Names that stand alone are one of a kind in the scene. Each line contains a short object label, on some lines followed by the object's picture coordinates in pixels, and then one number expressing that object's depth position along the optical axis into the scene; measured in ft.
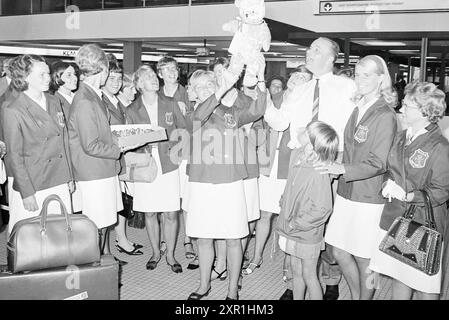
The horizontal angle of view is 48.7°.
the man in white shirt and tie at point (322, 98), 9.50
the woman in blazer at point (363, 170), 8.48
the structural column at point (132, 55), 46.34
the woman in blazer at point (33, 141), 9.53
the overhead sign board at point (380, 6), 29.71
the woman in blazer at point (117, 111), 12.19
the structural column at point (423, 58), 30.32
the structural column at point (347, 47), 32.83
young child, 8.55
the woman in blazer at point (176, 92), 13.33
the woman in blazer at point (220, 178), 9.82
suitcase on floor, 7.74
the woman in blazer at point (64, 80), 12.36
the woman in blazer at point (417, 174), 7.80
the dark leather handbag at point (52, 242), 7.80
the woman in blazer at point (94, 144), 9.99
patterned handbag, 7.50
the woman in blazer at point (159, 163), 12.42
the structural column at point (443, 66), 32.78
